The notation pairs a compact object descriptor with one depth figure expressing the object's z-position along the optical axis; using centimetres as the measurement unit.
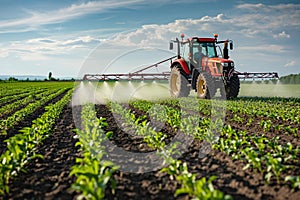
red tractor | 1343
